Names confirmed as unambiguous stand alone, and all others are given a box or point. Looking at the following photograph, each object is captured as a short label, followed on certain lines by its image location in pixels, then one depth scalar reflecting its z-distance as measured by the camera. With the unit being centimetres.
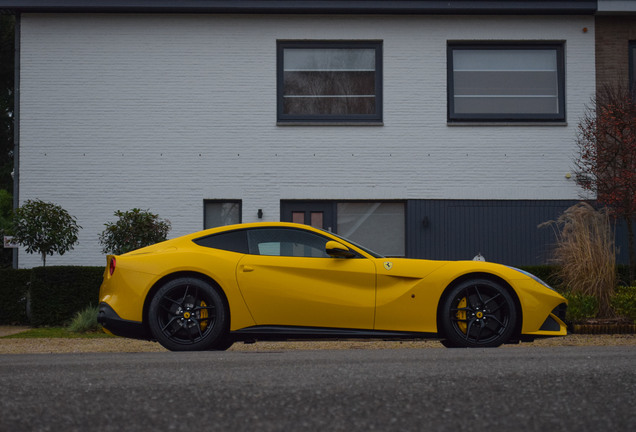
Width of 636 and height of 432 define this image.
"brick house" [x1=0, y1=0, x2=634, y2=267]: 1630
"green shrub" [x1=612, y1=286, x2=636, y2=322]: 1169
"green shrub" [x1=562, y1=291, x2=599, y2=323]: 1163
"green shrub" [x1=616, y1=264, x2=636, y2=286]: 1402
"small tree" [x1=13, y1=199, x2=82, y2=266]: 1402
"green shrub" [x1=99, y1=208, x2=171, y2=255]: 1364
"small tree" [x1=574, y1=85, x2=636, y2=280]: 1379
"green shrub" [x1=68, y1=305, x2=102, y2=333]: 1248
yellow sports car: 764
